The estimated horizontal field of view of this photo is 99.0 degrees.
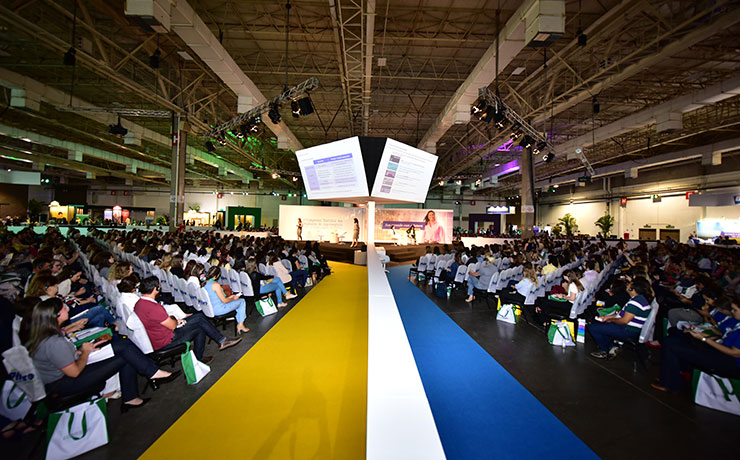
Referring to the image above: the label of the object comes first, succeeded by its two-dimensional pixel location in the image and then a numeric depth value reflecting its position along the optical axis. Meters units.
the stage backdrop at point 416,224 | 19.48
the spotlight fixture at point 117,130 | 10.38
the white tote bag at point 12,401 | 2.23
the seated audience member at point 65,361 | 2.19
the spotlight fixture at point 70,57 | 6.56
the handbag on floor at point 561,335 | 4.40
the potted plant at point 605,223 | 21.59
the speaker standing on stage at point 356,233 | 14.19
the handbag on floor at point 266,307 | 5.48
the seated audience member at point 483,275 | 6.34
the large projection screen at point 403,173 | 9.86
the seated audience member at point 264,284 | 5.66
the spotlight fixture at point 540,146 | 11.25
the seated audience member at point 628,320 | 3.65
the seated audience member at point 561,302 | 4.76
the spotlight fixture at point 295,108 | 8.77
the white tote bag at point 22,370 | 2.06
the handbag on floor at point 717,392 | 2.81
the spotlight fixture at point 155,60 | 7.77
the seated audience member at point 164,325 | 2.99
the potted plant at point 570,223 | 25.41
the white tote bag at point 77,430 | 2.10
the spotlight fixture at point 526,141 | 10.55
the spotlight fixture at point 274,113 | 9.04
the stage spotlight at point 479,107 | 8.69
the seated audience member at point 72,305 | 3.18
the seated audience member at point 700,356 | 2.79
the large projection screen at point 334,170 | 9.65
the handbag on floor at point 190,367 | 3.18
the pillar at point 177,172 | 11.89
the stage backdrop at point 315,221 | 18.59
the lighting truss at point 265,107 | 8.28
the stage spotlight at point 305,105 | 8.56
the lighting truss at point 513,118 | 8.65
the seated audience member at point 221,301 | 4.20
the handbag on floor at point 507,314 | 5.48
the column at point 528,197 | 14.64
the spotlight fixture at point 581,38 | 6.71
